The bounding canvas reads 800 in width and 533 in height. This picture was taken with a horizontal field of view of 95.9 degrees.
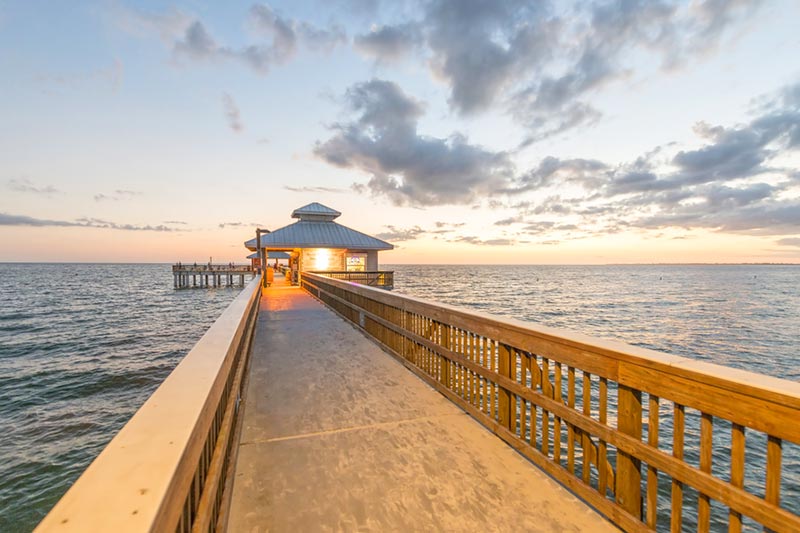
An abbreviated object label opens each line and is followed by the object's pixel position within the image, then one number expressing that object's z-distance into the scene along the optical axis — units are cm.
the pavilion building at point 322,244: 2531
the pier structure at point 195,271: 5225
